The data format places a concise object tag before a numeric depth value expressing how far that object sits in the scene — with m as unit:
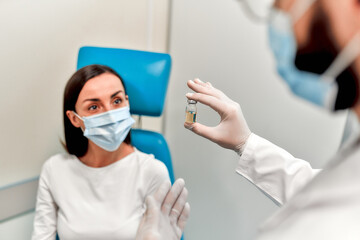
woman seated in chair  1.12
